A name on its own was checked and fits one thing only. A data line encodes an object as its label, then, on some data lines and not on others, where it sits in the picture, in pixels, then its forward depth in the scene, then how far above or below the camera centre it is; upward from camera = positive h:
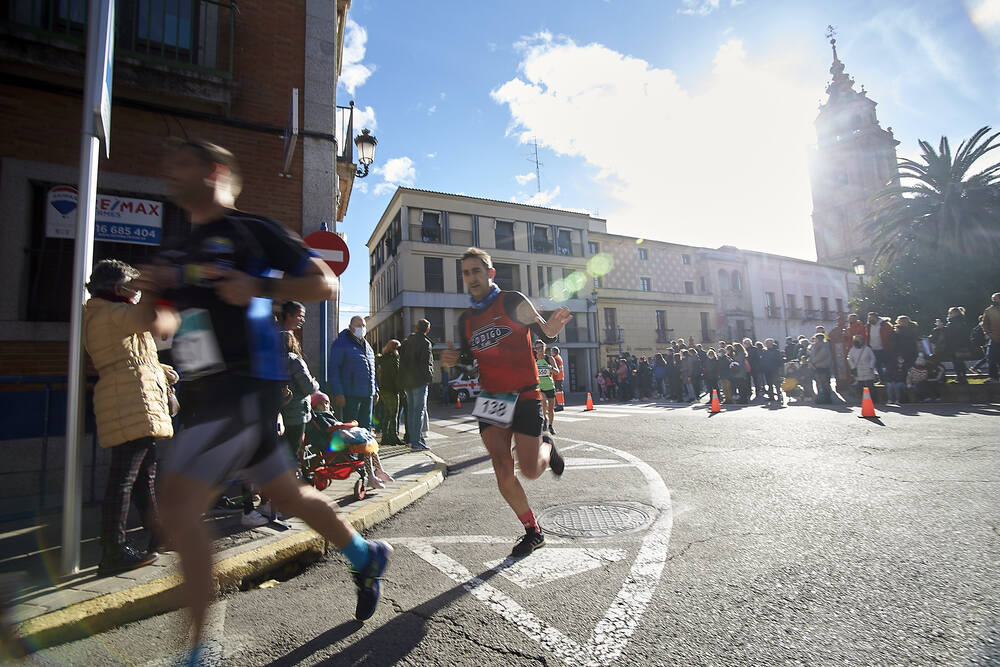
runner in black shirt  1.83 +0.20
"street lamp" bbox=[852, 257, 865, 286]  22.31 +4.54
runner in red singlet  3.36 +0.01
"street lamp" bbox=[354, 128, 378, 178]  11.04 +5.35
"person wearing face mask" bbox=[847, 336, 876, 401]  11.65 +0.07
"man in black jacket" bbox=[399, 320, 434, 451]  7.98 +0.13
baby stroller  4.59 -0.65
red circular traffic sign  6.19 +1.73
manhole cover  3.56 -1.11
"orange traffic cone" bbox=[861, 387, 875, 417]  8.89 -0.74
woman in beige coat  3.05 -0.03
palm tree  23.59 +7.65
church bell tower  58.81 +24.84
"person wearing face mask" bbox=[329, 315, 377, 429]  6.59 +0.17
